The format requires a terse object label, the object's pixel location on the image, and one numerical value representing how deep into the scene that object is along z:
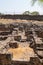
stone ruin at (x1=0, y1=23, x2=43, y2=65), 2.84
